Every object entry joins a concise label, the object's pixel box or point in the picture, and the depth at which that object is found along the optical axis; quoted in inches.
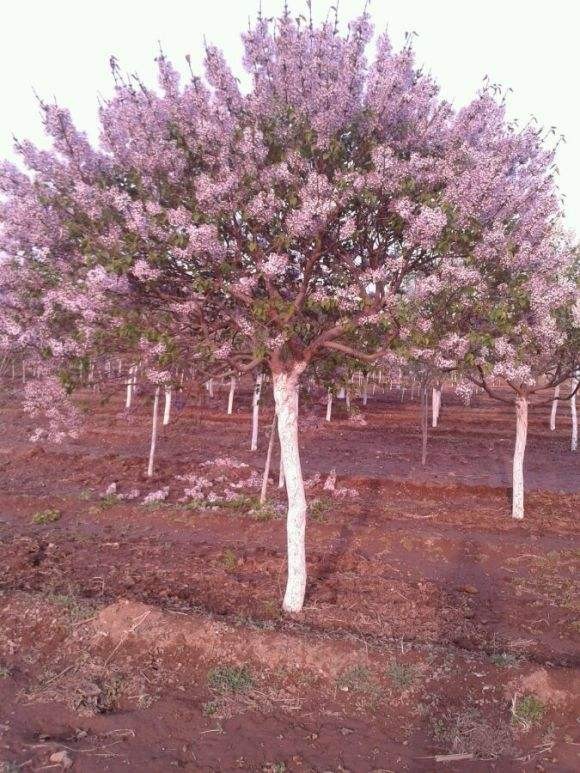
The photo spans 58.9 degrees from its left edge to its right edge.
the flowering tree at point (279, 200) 293.6
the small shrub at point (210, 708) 253.6
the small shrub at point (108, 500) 636.7
